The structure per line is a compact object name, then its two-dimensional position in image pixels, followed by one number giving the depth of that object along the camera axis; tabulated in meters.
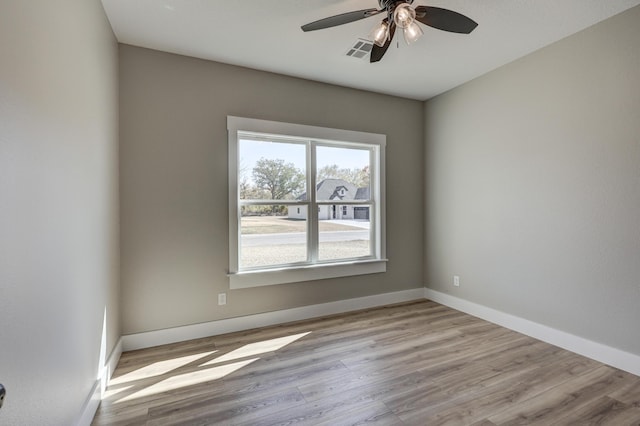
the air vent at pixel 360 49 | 2.78
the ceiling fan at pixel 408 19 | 1.88
